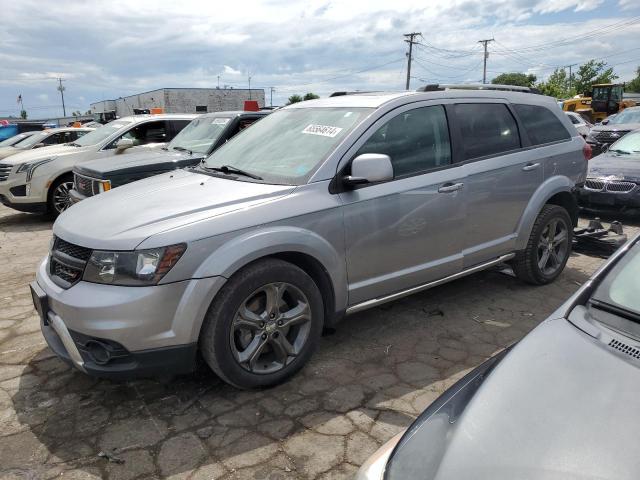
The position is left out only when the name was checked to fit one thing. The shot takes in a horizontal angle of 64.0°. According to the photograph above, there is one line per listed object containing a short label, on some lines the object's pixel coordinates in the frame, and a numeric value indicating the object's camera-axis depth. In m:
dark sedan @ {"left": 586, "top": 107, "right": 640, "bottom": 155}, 12.53
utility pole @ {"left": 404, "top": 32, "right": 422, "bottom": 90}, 48.88
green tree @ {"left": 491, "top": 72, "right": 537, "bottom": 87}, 82.26
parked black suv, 6.47
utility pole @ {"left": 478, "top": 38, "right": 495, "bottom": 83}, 67.69
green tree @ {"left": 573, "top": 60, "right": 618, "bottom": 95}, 73.19
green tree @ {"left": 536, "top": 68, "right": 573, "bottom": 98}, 62.91
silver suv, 2.72
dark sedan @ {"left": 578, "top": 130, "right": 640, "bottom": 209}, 7.40
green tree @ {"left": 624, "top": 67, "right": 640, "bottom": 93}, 81.14
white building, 55.31
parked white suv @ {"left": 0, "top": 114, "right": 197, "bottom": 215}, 8.62
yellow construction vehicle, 26.33
